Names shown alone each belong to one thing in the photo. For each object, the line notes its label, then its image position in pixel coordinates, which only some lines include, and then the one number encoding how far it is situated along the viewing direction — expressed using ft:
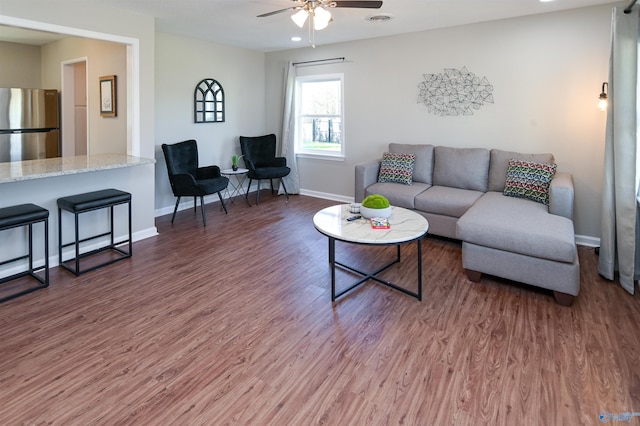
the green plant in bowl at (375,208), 10.55
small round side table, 21.13
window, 20.26
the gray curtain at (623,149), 10.15
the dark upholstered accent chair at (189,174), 16.15
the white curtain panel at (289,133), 21.17
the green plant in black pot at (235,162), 19.67
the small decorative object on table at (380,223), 10.02
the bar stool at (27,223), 9.55
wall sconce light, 12.75
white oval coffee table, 9.28
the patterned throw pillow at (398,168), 16.10
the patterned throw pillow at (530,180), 13.04
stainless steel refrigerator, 18.35
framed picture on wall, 14.71
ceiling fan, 9.90
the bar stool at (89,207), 11.09
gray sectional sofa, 9.61
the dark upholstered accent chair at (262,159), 19.62
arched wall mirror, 18.92
